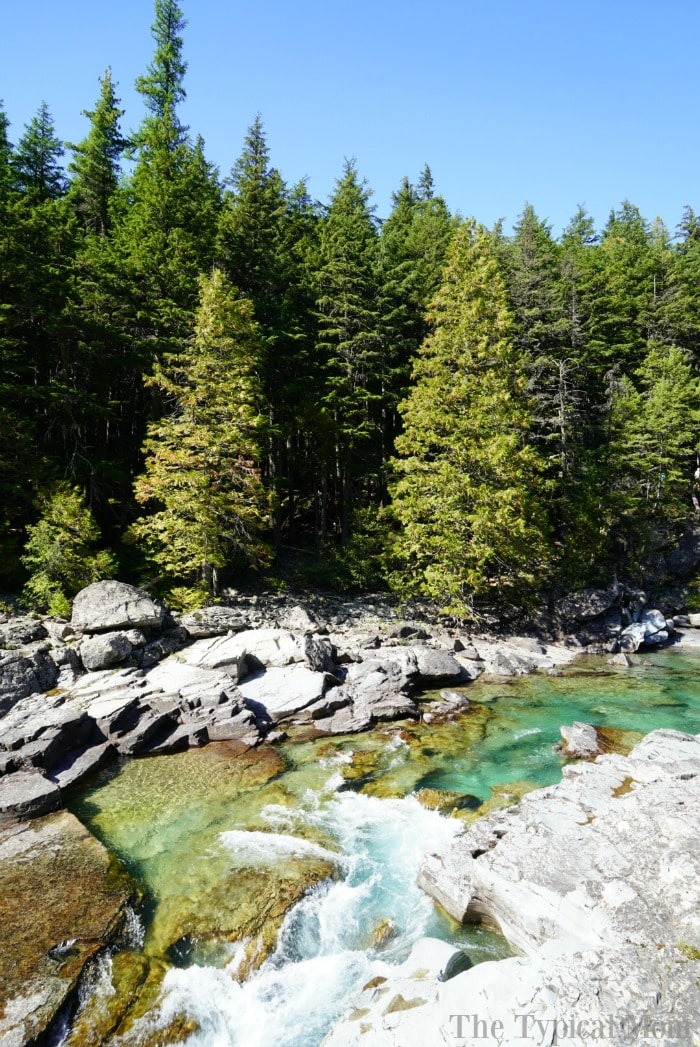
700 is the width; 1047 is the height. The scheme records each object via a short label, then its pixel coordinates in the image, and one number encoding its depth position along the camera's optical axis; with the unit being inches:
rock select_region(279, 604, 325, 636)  818.8
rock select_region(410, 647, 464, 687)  708.0
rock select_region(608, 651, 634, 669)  823.7
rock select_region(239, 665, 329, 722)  591.8
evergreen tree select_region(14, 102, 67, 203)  1181.1
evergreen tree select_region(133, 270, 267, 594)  801.6
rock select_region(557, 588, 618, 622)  928.3
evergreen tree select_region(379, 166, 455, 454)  1118.4
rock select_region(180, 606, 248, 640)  732.7
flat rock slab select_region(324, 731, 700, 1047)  202.4
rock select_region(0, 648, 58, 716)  555.5
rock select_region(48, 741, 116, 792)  449.7
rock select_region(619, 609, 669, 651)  903.1
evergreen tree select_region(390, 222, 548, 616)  834.8
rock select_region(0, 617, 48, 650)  640.4
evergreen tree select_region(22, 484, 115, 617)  741.9
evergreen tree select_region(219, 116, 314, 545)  1039.0
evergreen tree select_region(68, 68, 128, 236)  1215.6
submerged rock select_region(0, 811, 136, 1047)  242.2
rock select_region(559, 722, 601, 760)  496.1
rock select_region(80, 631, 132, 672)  628.7
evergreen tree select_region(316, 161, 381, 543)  1065.5
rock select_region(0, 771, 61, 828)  390.3
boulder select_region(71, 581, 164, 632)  674.2
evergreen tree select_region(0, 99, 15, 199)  927.7
